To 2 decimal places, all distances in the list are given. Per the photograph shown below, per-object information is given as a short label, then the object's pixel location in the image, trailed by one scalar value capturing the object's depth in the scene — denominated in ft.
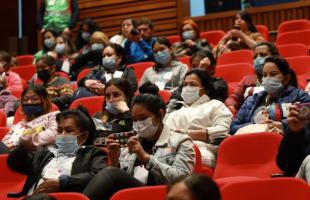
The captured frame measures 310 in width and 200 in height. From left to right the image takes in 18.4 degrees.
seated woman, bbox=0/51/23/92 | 25.84
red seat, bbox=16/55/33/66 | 33.93
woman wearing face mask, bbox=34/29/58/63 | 30.72
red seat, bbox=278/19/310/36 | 28.44
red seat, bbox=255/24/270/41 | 28.86
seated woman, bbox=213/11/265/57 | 25.71
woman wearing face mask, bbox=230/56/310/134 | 15.44
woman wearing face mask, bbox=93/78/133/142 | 16.25
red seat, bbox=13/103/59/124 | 19.30
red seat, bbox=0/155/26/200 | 15.30
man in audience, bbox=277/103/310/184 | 11.14
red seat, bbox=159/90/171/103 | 19.15
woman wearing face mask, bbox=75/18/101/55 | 31.26
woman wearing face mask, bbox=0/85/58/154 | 16.56
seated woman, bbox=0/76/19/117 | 22.75
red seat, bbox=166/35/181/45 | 31.15
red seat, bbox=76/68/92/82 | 24.92
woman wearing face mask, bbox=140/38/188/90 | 22.15
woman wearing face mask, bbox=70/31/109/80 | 27.00
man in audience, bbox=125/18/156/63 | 27.00
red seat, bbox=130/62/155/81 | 24.85
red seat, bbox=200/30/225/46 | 30.75
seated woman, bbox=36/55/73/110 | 22.21
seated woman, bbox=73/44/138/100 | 21.41
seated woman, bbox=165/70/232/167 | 15.73
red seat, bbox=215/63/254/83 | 21.72
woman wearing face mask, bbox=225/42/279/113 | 18.54
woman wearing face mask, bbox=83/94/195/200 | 11.91
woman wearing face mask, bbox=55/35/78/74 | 28.31
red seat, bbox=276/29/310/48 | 26.62
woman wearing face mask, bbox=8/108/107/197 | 12.78
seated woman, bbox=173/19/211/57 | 27.28
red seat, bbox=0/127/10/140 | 18.41
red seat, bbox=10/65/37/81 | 30.34
